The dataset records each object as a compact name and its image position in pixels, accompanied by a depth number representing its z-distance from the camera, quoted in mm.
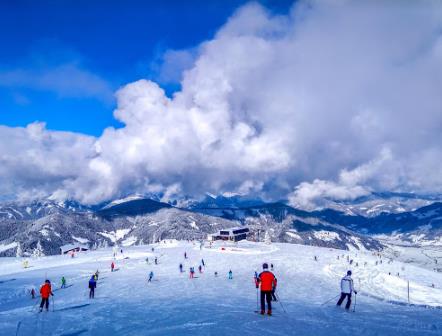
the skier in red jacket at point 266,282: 18562
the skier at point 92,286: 31469
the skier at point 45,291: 23953
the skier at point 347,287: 21594
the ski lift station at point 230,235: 165738
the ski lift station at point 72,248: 168875
